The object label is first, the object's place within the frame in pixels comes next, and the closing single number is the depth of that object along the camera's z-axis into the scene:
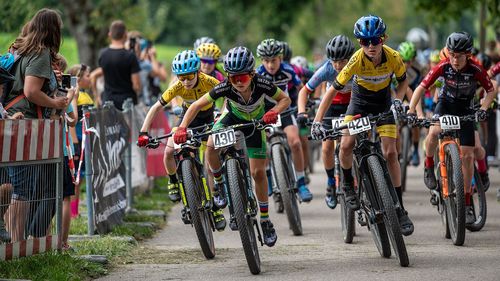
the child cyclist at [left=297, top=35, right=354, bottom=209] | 12.39
